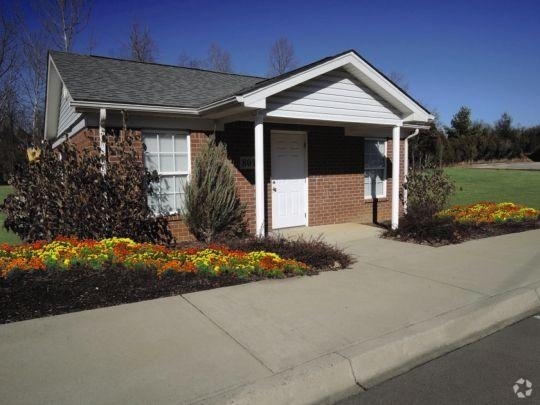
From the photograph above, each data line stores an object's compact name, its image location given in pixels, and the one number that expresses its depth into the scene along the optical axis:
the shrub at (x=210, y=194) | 8.23
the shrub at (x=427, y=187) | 11.07
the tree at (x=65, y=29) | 25.78
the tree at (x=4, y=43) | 24.33
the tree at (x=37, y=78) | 27.70
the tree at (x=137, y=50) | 32.97
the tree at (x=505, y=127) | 50.12
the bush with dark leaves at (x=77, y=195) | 7.07
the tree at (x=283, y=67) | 36.48
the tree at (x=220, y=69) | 37.77
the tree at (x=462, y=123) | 48.31
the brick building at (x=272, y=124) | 7.96
